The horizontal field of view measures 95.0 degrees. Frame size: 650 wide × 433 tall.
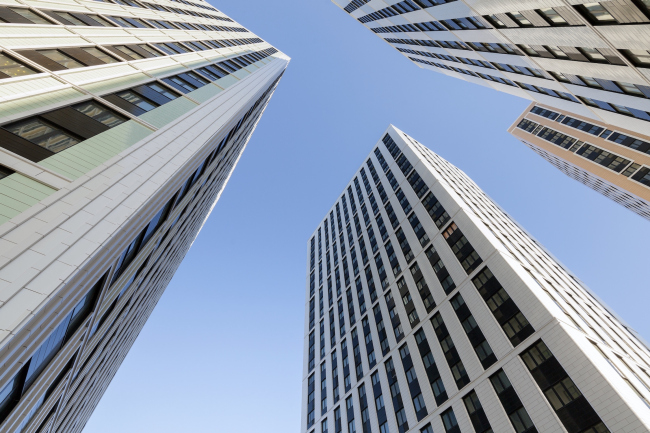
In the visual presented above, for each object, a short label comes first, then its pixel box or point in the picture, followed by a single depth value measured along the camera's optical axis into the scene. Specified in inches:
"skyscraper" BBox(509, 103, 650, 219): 1943.9
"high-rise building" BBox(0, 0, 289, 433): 297.6
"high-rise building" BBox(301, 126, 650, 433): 775.7
